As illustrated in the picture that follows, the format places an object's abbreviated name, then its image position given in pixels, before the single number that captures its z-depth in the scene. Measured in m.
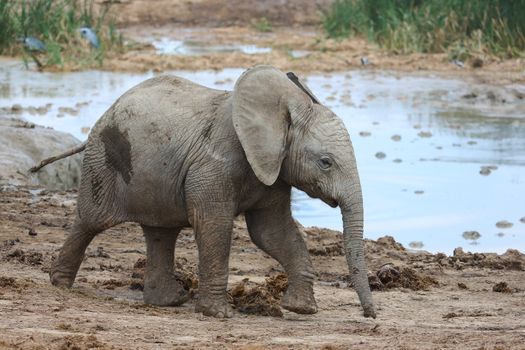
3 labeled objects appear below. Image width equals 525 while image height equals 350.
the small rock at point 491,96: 36.12
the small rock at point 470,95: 36.50
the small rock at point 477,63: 42.66
